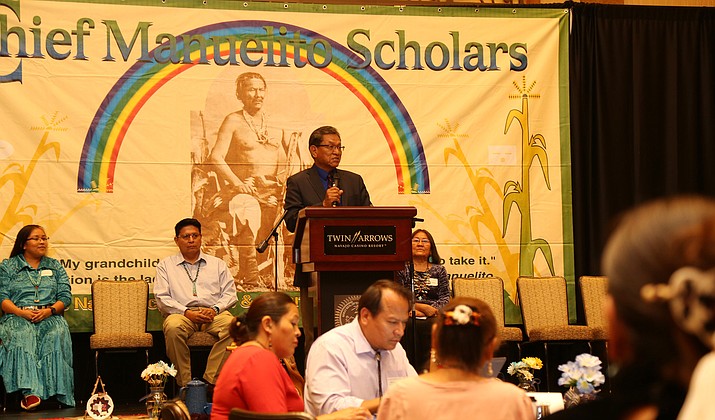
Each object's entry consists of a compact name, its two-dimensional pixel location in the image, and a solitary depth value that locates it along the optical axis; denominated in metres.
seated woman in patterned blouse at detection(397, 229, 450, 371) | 7.22
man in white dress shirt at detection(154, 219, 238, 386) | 7.06
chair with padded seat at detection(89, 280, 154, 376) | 7.36
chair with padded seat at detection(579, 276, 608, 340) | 7.86
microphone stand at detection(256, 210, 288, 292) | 7.50
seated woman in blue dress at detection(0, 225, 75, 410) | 6.89
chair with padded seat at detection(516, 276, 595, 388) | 7.59
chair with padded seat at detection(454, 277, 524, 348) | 7.74
